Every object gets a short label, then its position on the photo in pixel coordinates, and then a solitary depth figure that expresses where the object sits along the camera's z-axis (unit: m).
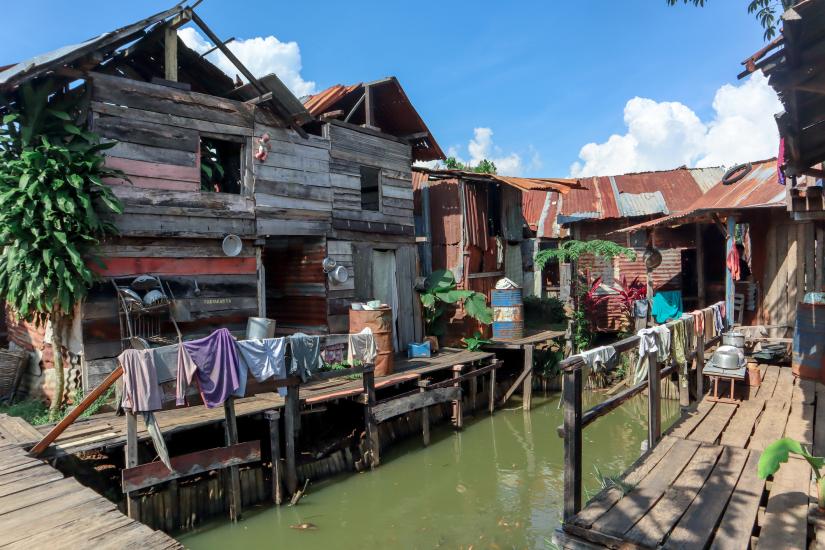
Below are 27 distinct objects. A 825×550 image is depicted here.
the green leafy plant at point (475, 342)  14.35
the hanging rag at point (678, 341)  7.87
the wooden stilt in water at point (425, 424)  11.34
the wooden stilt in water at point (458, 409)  12.34
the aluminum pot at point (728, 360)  7.57
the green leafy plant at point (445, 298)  13.87
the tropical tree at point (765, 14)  6.79
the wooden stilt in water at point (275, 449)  8.33
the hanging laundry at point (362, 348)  10.11
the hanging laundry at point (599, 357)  5.23
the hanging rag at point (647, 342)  6.64
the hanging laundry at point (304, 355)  8.39
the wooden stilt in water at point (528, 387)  13.96
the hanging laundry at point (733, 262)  11.19
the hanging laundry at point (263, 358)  7.86
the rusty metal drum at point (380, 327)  10.84
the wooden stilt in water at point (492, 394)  13.71
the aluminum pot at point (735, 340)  8.95
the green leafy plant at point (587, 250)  14.97
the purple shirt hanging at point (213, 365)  7.20
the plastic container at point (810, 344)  4.51
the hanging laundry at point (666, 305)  15.45
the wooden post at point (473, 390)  13.46
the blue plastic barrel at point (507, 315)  15.10
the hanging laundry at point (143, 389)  6.61
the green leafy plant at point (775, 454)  3.93
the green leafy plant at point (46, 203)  7.64
